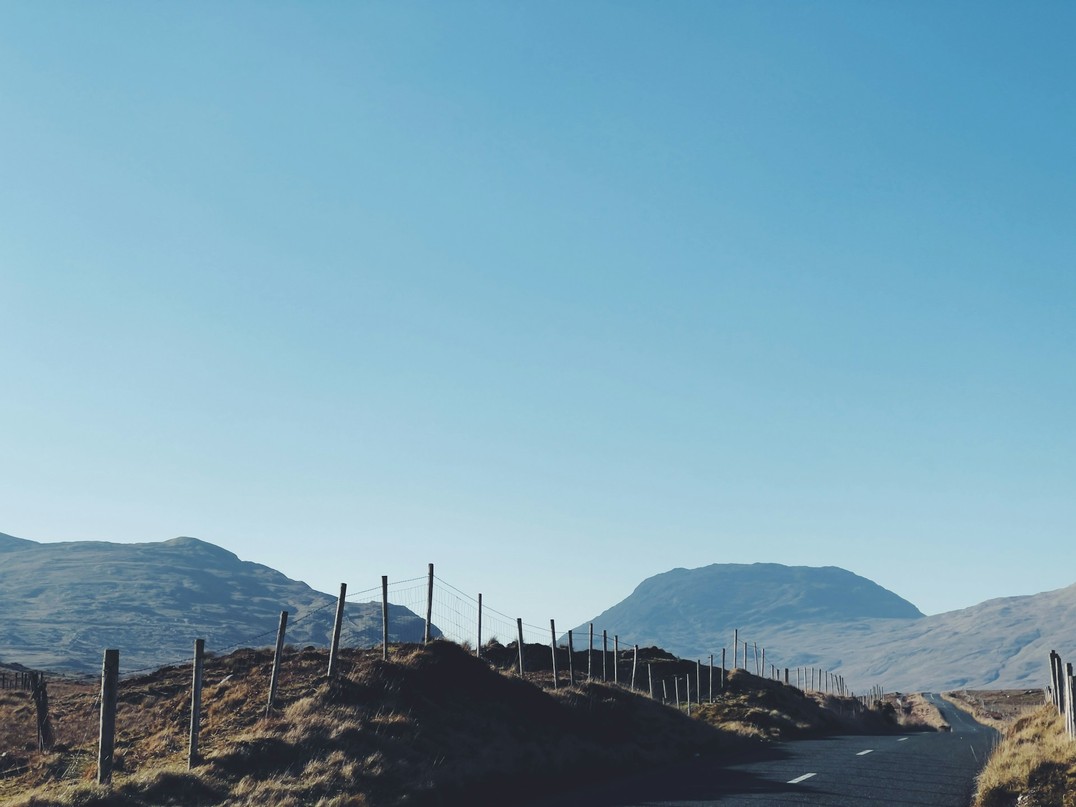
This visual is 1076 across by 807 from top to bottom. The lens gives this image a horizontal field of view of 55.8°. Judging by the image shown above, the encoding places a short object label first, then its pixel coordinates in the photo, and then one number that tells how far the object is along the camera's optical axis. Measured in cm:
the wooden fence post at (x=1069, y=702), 2439
